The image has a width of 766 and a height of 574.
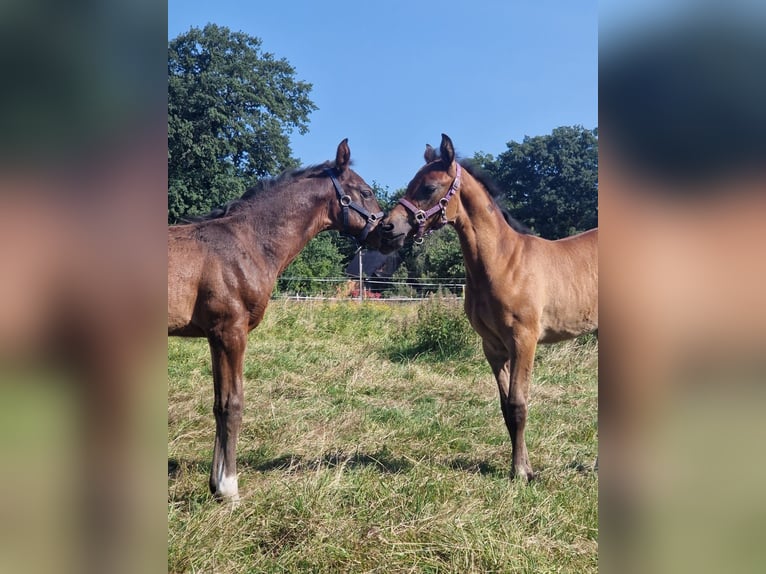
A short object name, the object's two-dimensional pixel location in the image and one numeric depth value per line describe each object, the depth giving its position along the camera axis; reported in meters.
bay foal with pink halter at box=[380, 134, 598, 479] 3.67
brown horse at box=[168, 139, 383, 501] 3.12
